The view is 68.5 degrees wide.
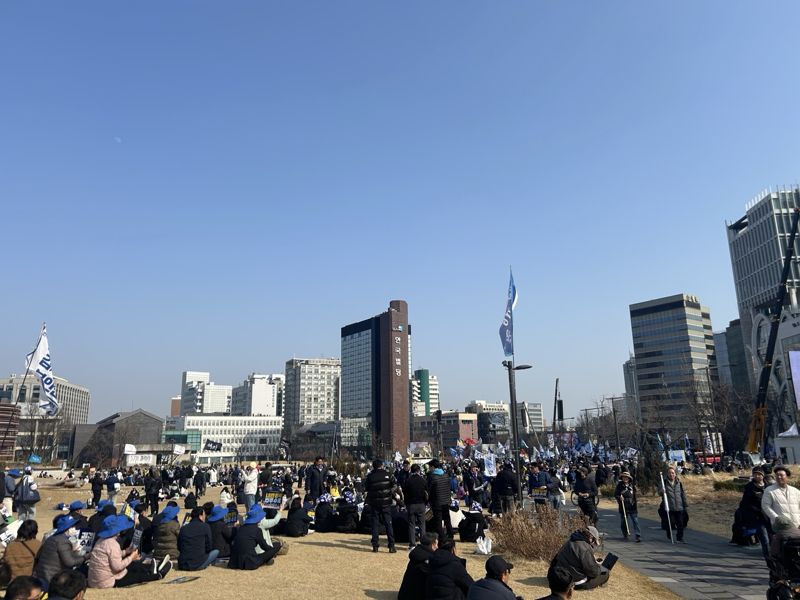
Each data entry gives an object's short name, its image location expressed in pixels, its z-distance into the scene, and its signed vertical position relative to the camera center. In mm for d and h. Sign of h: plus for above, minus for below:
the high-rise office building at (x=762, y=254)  111781 +33120
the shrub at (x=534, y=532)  11781 -2095
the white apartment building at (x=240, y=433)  159250 +1061
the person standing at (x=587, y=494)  14523 -1654
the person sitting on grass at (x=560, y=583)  5508 -1424
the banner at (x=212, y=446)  49312 -729
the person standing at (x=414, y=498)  12312 -1351
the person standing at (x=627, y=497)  14727 -1758
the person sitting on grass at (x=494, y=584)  5963 -1557
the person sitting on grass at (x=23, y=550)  9305 -1693
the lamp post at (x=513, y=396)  16805 +1016
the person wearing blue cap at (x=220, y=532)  11969 -1915
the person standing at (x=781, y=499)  9633 -1233
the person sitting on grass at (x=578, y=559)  8578 -1867
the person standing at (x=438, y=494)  12625 -1311
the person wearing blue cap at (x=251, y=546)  10984 -2039
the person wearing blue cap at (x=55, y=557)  9187 -1796
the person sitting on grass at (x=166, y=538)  11422 -1902
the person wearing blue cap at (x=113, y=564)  9672 -2025
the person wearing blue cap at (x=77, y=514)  12034 -1489
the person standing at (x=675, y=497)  14469 -1721
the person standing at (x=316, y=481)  19672 -1543
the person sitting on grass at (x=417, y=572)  7730 -1812
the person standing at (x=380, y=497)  12648 -1343
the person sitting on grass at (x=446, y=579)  7141 -1760
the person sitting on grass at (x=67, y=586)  5855 -1422
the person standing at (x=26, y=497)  16766 -1536
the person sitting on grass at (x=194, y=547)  10992 -2018
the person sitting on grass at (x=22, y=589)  5391 -1326
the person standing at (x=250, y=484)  19562 -1586
